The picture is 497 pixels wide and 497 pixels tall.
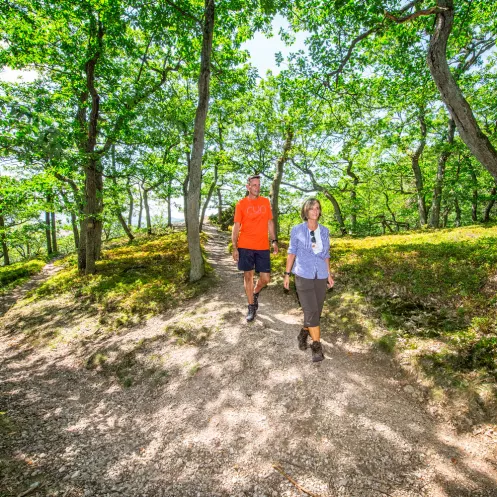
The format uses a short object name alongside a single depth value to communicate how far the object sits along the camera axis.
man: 5.33
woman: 4.14
